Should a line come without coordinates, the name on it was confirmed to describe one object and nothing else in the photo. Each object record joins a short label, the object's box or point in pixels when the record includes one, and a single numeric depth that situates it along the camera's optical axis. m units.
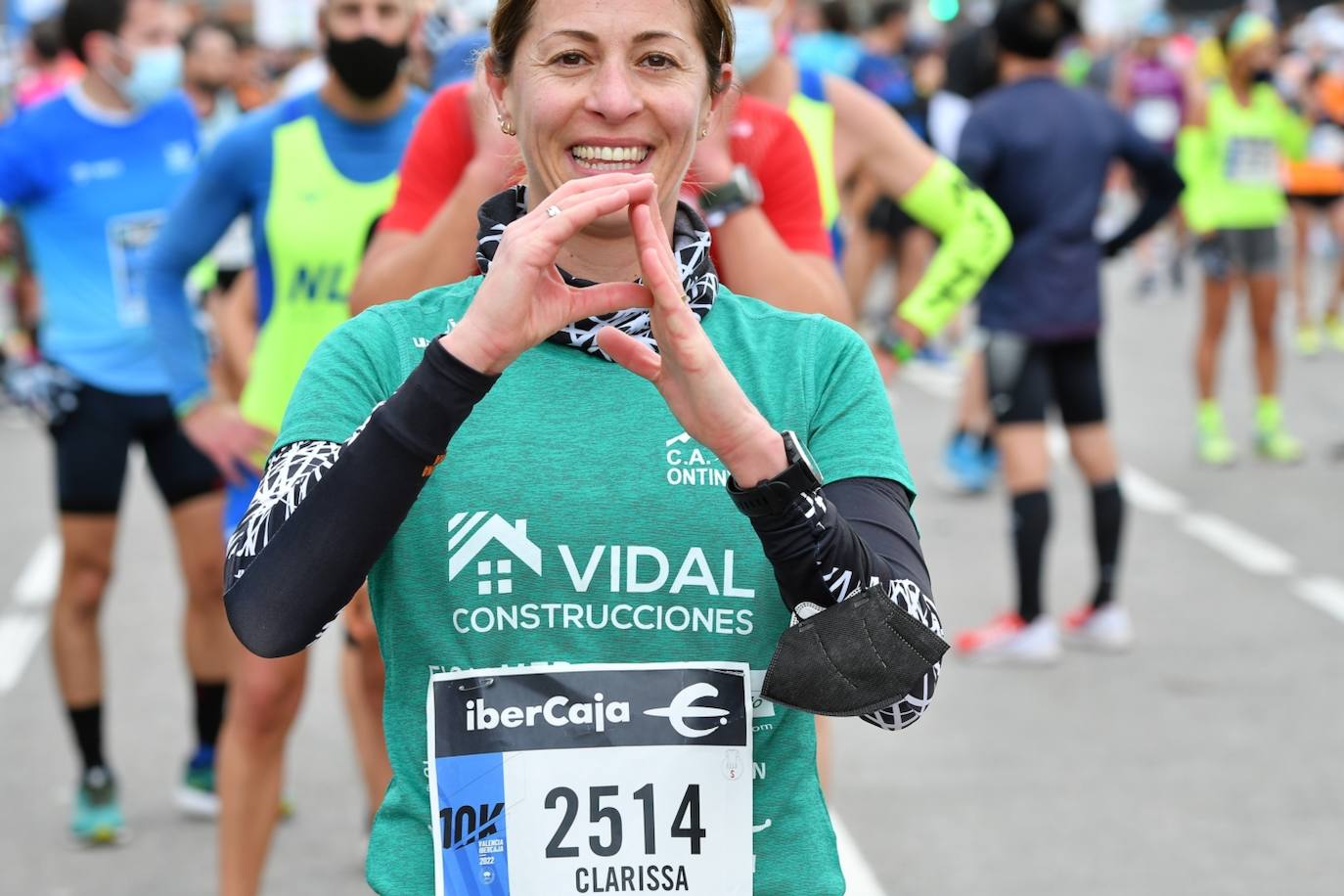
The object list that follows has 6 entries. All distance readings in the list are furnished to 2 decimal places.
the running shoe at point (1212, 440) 19.79
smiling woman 4.09
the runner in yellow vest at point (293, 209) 9.03
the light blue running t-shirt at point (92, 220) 11.00
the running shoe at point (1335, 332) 27.24
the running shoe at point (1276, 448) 19.82
